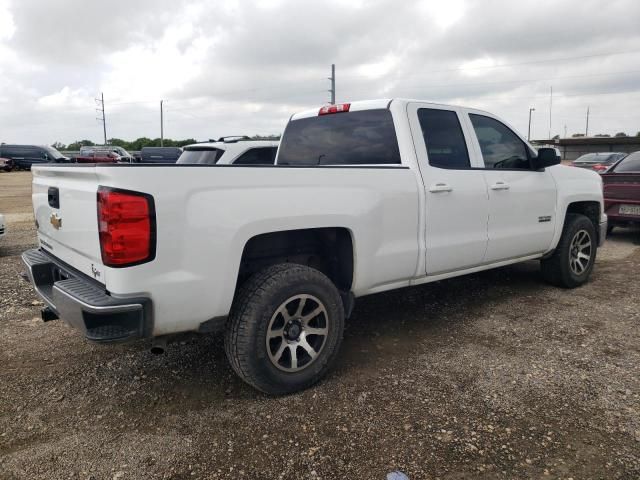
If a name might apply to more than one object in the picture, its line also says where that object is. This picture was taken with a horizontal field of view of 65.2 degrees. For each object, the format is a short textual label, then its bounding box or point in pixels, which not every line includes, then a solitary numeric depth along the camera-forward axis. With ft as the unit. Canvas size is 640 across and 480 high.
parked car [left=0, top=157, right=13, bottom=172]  98.12
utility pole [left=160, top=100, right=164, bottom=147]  210.69
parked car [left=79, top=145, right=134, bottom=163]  107.34
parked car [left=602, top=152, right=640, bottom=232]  26.02
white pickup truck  8.27
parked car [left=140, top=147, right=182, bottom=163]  83.41
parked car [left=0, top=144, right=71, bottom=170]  102.68
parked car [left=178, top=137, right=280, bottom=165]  25.84
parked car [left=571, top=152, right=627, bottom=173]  63.52
